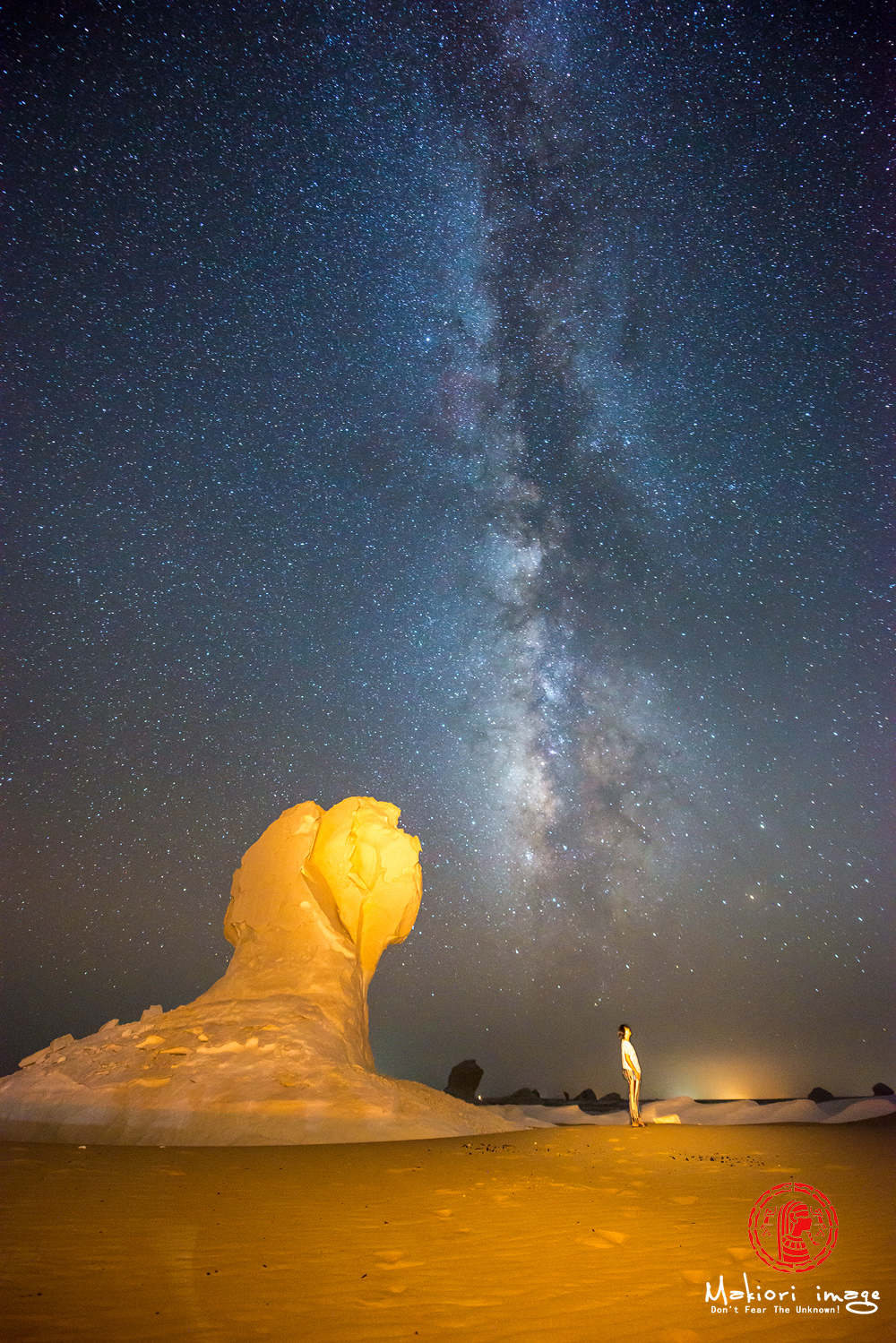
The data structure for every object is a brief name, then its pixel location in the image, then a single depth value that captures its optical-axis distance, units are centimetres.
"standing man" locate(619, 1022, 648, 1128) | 1325
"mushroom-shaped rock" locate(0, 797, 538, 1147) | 1132
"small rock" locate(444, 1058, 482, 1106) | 4666
